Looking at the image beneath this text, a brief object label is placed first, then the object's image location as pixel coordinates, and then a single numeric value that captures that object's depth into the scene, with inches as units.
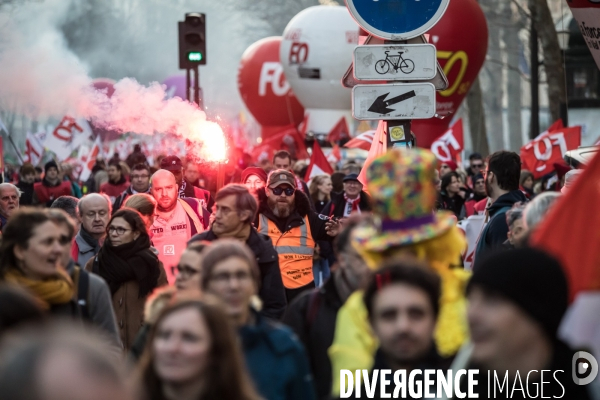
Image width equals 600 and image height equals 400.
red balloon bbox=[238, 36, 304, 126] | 1651.1
